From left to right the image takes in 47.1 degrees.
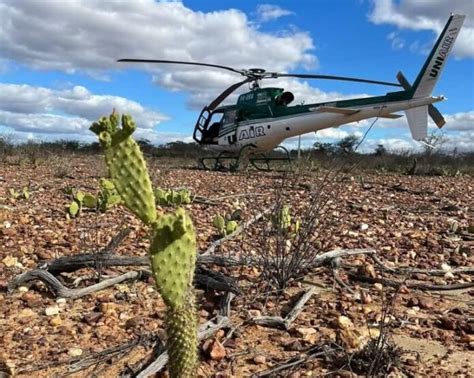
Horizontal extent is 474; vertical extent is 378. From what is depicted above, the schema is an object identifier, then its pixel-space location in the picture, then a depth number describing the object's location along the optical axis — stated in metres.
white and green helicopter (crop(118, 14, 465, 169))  14.37
